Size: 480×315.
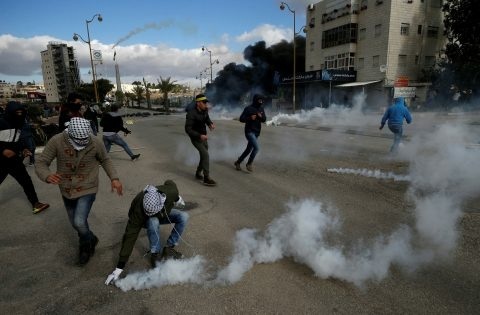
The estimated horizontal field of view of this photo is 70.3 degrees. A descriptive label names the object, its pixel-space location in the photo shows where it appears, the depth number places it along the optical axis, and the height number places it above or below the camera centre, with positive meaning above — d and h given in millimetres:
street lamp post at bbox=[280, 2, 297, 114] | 27972 +6740
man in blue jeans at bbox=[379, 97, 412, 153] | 8469 -716
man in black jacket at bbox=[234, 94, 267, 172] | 7172 -603
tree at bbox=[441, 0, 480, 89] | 28562 +3692
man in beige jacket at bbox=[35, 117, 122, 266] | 3207 -693
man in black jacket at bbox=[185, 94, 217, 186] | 6160 -650
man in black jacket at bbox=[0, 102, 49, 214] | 4930 -762
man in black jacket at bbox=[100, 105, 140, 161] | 8242 -762
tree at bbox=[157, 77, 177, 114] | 47875 +994
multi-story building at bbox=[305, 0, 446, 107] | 32406 +4695
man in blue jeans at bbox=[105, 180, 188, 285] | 3004 -1095
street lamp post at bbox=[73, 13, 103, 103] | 29677 +5053
